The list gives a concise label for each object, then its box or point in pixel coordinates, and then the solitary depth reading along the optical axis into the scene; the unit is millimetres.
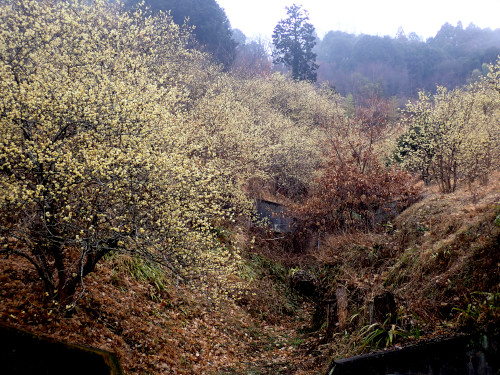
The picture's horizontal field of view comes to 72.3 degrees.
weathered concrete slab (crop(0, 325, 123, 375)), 3855
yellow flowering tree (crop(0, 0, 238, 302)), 6270
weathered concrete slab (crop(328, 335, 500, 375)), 4816
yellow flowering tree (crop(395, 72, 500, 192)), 15531
